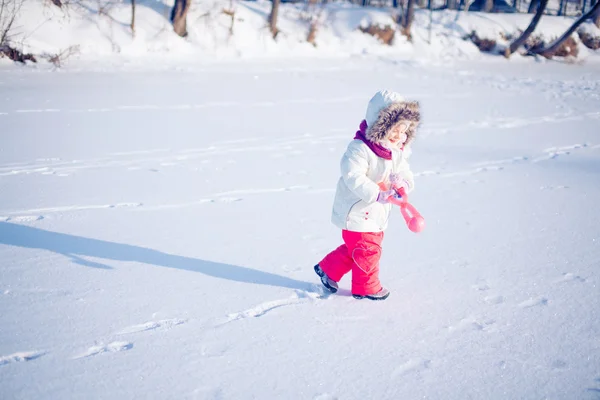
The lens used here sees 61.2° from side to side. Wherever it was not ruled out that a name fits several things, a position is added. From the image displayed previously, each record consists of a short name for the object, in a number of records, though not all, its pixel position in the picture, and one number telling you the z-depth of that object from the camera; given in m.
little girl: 2.40
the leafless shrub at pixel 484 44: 15.86
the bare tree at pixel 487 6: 20.72
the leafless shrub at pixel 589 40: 17.20
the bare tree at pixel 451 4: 21.33
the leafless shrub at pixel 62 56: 9.17
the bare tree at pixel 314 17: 13.99
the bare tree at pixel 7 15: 9.22
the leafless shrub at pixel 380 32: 14.88
